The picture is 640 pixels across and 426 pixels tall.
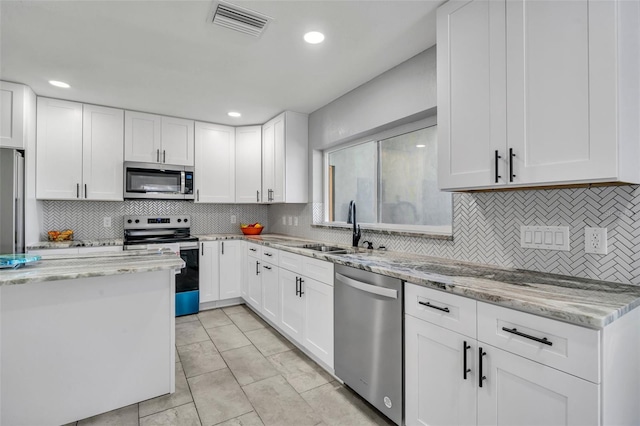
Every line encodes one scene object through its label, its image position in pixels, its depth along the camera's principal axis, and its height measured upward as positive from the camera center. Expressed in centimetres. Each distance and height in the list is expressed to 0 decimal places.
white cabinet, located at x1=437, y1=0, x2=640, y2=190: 121 +55
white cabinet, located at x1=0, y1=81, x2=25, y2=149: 280 +90
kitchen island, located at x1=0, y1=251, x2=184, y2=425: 169 -72
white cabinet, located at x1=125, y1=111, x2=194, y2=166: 366 +92
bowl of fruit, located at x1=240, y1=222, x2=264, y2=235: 433 -21
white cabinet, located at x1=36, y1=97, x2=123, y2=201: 324 +68
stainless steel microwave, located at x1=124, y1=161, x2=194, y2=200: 363 +40
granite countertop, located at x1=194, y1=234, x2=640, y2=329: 108 -33
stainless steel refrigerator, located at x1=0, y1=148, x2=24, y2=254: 268 +10
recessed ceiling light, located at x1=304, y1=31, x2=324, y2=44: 209 +121
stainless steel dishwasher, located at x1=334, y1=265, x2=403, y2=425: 172 -75
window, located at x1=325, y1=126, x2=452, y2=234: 247 +28
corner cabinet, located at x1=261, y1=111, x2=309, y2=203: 372 +68
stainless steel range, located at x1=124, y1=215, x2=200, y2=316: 364 -35
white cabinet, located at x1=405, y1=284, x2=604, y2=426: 106 -62
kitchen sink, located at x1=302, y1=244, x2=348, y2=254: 302 -34
